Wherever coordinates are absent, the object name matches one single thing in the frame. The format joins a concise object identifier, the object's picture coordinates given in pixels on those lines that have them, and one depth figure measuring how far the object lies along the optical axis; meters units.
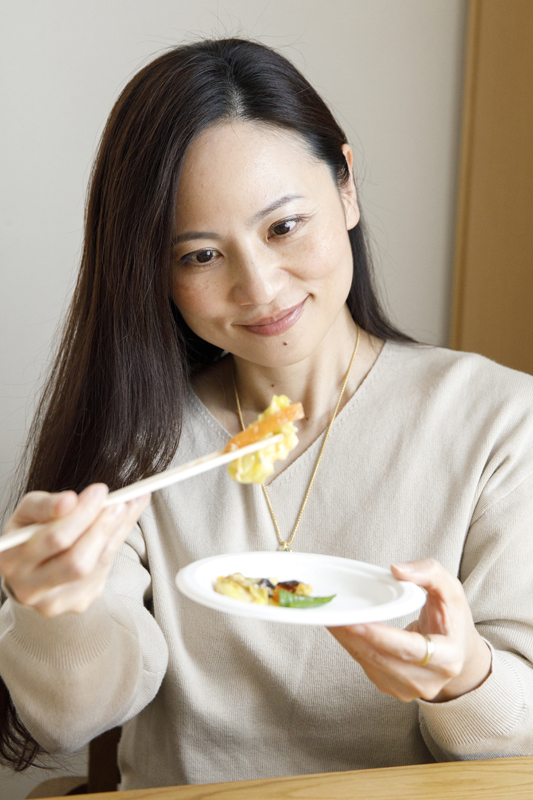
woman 1.11
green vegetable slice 0.83
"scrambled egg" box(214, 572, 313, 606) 0.82
